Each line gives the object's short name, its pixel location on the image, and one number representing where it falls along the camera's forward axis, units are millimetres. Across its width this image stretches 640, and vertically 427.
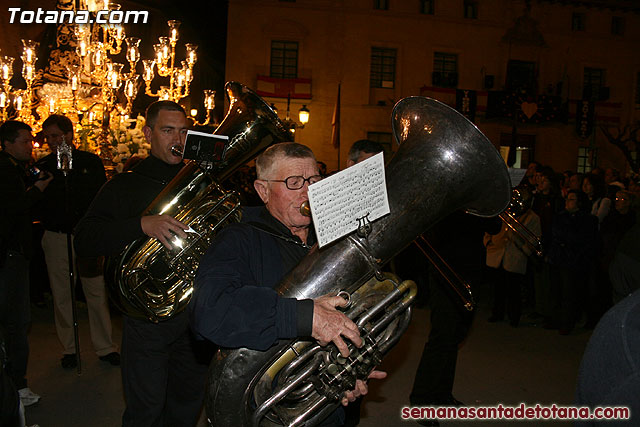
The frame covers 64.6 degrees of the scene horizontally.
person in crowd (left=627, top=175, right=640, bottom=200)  7101
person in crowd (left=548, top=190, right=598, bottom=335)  6621
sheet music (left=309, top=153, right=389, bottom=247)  1735
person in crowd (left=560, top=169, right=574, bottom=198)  8228
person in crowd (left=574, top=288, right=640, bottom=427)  1075
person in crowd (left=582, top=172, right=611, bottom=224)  7375
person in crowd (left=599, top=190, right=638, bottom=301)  6969
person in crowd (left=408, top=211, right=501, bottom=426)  4027
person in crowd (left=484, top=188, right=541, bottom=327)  6953
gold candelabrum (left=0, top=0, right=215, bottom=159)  6734
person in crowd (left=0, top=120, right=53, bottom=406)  3834
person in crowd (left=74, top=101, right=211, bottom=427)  2869
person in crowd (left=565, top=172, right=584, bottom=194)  7777
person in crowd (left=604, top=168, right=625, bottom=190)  9453
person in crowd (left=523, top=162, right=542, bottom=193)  8776
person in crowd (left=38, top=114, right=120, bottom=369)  4969
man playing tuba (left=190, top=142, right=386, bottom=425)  1801
